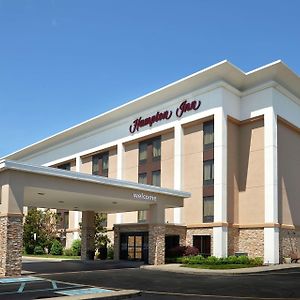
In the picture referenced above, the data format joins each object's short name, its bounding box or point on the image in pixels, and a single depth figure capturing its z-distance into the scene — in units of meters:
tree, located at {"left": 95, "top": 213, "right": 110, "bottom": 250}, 34.96
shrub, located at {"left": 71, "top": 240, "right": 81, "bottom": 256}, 39.06
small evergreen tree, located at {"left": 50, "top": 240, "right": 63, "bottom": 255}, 41.94
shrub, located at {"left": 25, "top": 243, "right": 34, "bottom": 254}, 42.02
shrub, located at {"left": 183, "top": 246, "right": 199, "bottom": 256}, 28.40
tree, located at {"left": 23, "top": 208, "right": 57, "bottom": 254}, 41.54
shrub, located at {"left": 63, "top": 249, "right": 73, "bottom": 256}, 39.97
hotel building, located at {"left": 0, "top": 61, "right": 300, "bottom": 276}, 28.81
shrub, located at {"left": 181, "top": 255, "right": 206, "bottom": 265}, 25.55
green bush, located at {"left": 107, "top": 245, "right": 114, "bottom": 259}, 34.79
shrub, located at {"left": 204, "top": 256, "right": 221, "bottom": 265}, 25.46
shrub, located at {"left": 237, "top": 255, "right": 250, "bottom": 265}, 26.73
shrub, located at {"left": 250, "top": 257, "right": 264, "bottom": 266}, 26.88
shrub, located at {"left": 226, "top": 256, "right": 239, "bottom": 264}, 26.41
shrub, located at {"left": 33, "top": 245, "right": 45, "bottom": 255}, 41.50
